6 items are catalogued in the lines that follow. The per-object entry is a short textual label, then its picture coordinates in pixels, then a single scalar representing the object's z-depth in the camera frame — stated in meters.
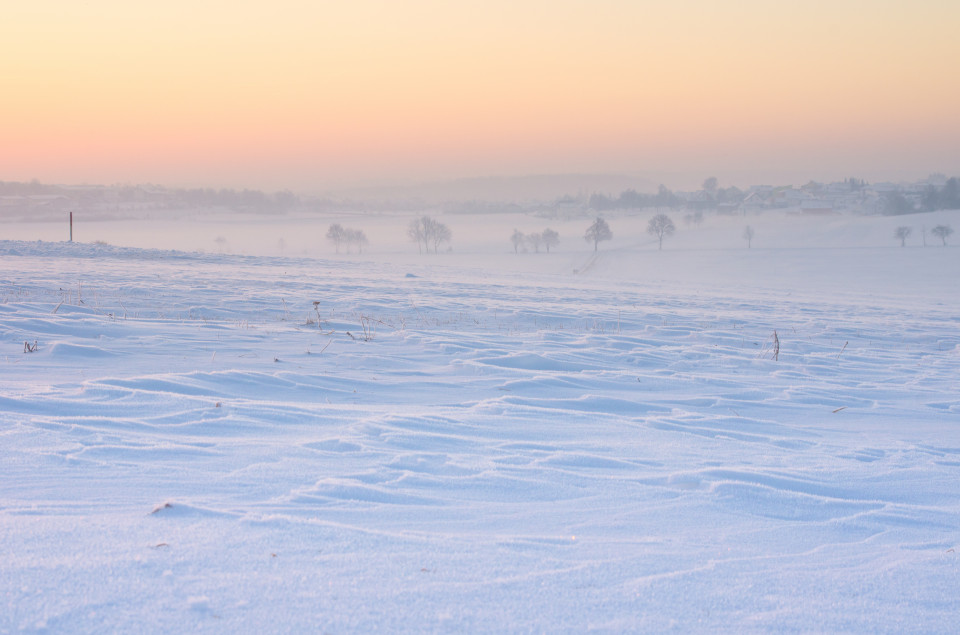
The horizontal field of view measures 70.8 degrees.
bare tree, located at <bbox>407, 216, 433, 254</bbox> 95.81
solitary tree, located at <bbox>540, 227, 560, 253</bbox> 92.50
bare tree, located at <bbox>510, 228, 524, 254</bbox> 91.56
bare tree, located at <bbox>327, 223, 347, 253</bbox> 93.69
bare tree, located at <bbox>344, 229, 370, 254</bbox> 94.68
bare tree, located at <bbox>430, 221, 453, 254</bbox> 96.19
